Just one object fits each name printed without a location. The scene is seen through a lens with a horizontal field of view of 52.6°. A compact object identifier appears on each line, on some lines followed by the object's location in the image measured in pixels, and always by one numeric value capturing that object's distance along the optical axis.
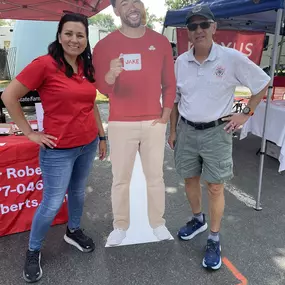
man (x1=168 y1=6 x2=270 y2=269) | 1.94
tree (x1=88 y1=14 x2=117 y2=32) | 80.94
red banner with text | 4.50
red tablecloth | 2.26
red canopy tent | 4.48
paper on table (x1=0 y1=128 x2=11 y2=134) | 2.62
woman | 1.65
